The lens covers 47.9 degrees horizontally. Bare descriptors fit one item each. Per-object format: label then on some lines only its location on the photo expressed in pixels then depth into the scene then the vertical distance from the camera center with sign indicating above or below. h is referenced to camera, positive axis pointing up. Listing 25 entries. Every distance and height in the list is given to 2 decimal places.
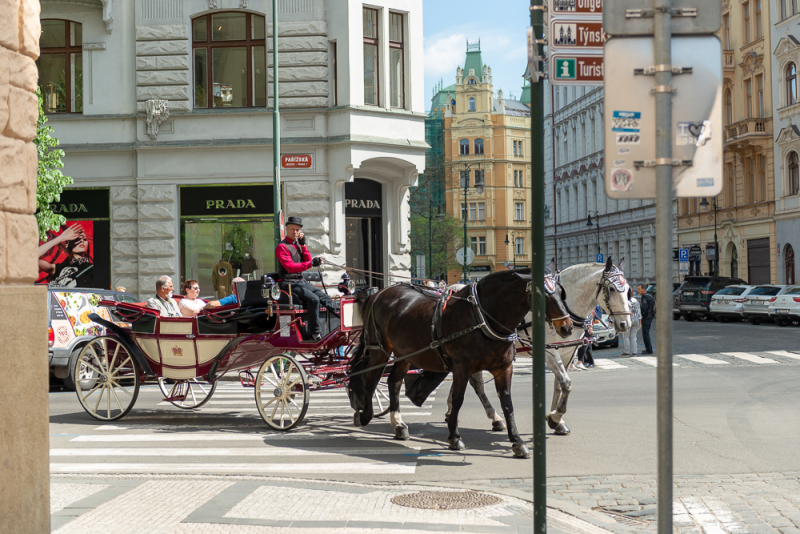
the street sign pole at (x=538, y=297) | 4.42 -0.13
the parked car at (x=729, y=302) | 36.41 -1.41
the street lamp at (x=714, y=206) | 49.62 +3.67
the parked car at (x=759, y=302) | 34.28 -1.31
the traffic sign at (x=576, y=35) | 4.81 +1.27
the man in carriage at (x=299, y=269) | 11.17 +0.07
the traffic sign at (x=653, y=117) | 3.87 +0.66
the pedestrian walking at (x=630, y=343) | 22.19 -1.84
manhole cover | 6.64 -1.72
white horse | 10.84 -0.29
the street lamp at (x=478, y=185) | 60.53 +6.21
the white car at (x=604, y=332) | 24.37 -1.68
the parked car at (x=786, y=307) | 32.66 -1.44
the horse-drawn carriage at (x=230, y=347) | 11.13 -0.91
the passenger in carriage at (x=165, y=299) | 12.45 -0.32
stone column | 5.48 -0.19
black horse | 9.09 -0.60
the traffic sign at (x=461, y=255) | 35.72 +0.69
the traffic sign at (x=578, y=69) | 4.82 +1.08
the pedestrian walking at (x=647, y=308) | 24.12 -1.07
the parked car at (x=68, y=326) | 15.59 -0.86
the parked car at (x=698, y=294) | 40.28 -1.13
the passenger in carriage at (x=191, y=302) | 12.62 -0.38
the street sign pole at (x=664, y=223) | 3.83 +0.20
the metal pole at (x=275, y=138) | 19.90 +3.11
